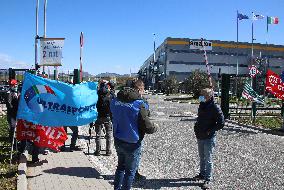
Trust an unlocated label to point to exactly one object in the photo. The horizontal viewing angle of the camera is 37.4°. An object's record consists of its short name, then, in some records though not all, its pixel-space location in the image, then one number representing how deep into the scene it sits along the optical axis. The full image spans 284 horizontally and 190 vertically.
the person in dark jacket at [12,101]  10.02
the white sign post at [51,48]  13.60
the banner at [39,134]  8.84
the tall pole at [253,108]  19.92
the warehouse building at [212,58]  95.75
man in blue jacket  5.99
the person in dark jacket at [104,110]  10.21
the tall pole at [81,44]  12.45
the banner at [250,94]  19.53
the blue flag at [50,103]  8.26
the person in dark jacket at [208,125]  7.77
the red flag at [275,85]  17.31
